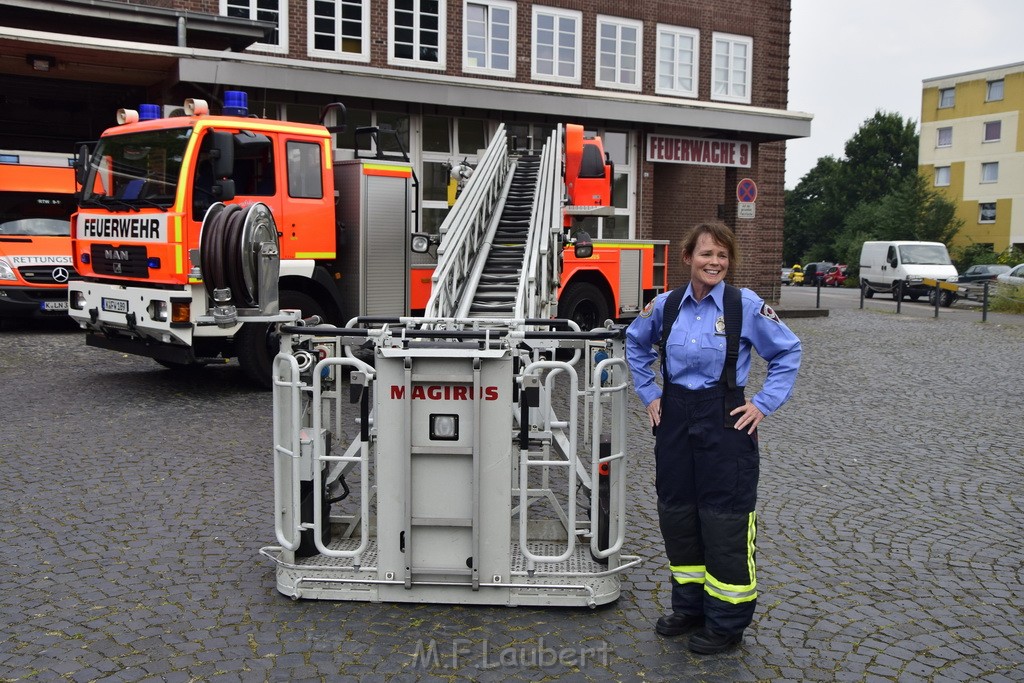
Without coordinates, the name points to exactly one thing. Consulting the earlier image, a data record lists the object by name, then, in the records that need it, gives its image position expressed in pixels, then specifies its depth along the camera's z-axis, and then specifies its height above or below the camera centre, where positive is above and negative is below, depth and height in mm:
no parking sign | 23891 +1369
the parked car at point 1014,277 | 28456 -774
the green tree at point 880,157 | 74750 +7052
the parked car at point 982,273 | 37031 -867
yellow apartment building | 57812 +6214
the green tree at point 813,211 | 76750 +2996
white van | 32594 -531
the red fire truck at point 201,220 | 9680 +179
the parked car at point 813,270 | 58500 -1296
